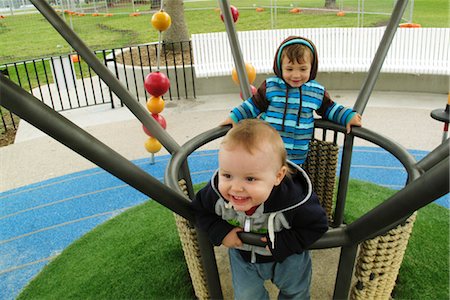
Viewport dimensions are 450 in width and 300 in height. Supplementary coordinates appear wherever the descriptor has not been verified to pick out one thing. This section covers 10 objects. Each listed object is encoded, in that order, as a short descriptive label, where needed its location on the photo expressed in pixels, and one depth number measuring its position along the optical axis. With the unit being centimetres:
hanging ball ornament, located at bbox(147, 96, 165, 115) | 341
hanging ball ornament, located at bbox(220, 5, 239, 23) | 330
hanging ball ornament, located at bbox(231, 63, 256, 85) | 362
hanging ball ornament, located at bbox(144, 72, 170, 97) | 334
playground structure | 92
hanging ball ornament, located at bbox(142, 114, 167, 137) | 352
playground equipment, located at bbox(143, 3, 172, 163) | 326
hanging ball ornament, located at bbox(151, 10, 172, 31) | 325
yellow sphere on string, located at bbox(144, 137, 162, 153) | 356
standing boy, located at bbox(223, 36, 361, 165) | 206
